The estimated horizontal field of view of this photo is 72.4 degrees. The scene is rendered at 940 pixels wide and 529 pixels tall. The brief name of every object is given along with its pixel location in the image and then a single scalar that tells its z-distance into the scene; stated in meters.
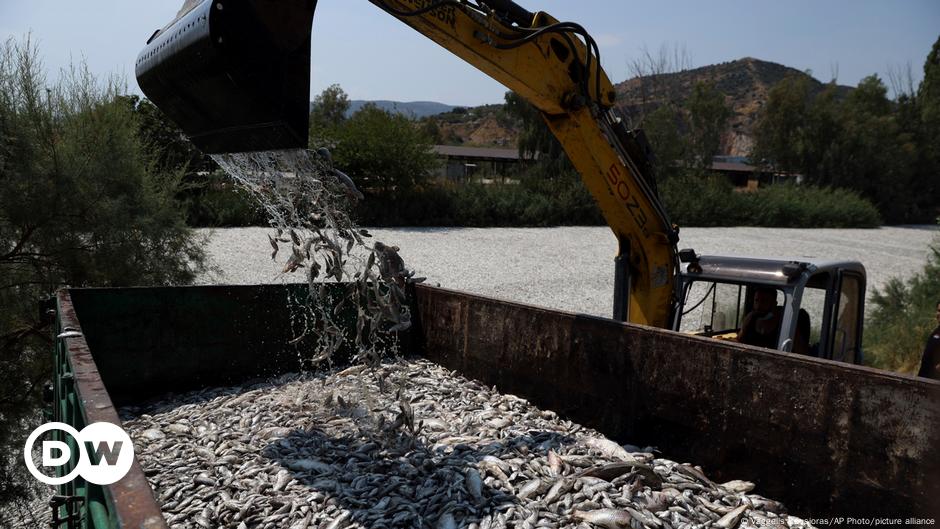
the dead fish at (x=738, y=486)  3.28
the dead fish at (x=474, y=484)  3.15
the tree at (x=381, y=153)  21.05
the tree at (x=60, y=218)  6.24
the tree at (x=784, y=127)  45.03
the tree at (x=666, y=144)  33.47
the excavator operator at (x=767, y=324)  4.31
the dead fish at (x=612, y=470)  3.36
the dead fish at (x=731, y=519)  2.99
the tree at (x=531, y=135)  32.08
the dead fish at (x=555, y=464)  3.50
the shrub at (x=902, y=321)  7.81
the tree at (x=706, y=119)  47.47
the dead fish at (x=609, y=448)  3.65
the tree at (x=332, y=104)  46.12
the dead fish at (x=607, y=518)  2.87
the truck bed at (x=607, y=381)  2.80
